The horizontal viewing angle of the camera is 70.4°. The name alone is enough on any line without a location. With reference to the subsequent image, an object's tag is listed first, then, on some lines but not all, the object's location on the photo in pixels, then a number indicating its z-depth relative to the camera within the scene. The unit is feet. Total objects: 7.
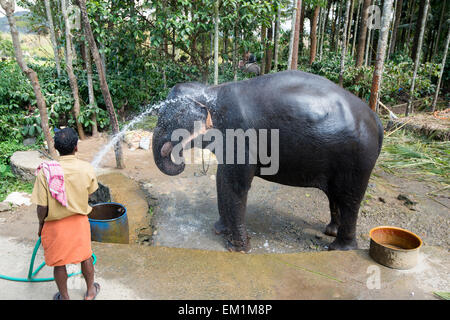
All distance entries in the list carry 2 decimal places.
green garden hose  8.11
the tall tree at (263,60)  38.11
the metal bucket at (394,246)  8.93
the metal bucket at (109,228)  10.85
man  6.76
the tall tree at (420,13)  31.14
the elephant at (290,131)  10.68
